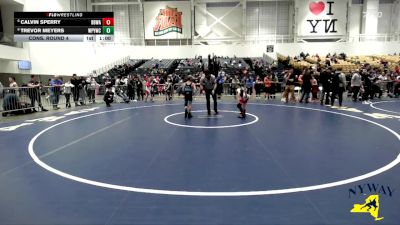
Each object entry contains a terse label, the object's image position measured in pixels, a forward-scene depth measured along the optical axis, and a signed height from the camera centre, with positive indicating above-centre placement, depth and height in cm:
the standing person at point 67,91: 1606 -63
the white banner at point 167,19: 3866 +768
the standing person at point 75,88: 1670 -47
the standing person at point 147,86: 1950 -44
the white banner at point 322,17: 3756 +759
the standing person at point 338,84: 1421 -25
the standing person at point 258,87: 2006 -54
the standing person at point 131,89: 1989 -63
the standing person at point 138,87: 2003 -51
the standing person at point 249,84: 2050 -37
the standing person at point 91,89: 1830 -58
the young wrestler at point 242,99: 1137 -74
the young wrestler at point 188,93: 1157 -53
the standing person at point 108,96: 1634 -93
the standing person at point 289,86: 1658 -39
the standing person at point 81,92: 1708 -70
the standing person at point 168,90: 1961 -70
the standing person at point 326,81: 1494 -11
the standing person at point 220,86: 1915 -43
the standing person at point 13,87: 1315 -32
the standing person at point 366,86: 1708 -41
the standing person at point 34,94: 1426 -68
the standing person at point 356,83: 1567 -22
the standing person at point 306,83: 1564 -22
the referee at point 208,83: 1192 -15
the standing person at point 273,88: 1950 -58
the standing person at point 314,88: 1700 -51
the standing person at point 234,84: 2138 -36
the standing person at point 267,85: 1875 -38
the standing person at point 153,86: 1956 -44
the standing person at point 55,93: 1553 -69
